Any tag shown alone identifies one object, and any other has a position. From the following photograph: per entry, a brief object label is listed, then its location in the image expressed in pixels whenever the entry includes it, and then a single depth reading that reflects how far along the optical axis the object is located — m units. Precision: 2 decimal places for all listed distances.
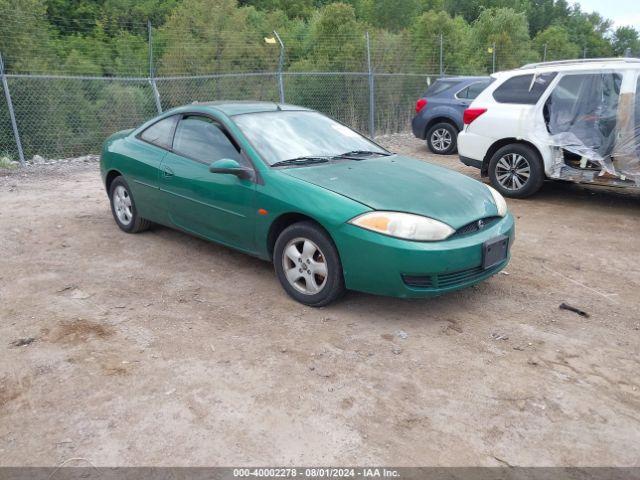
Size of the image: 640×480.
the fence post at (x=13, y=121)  9.12
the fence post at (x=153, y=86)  11.00
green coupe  3.64
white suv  6.37
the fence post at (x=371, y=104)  12.90
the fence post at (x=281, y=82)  11.80
